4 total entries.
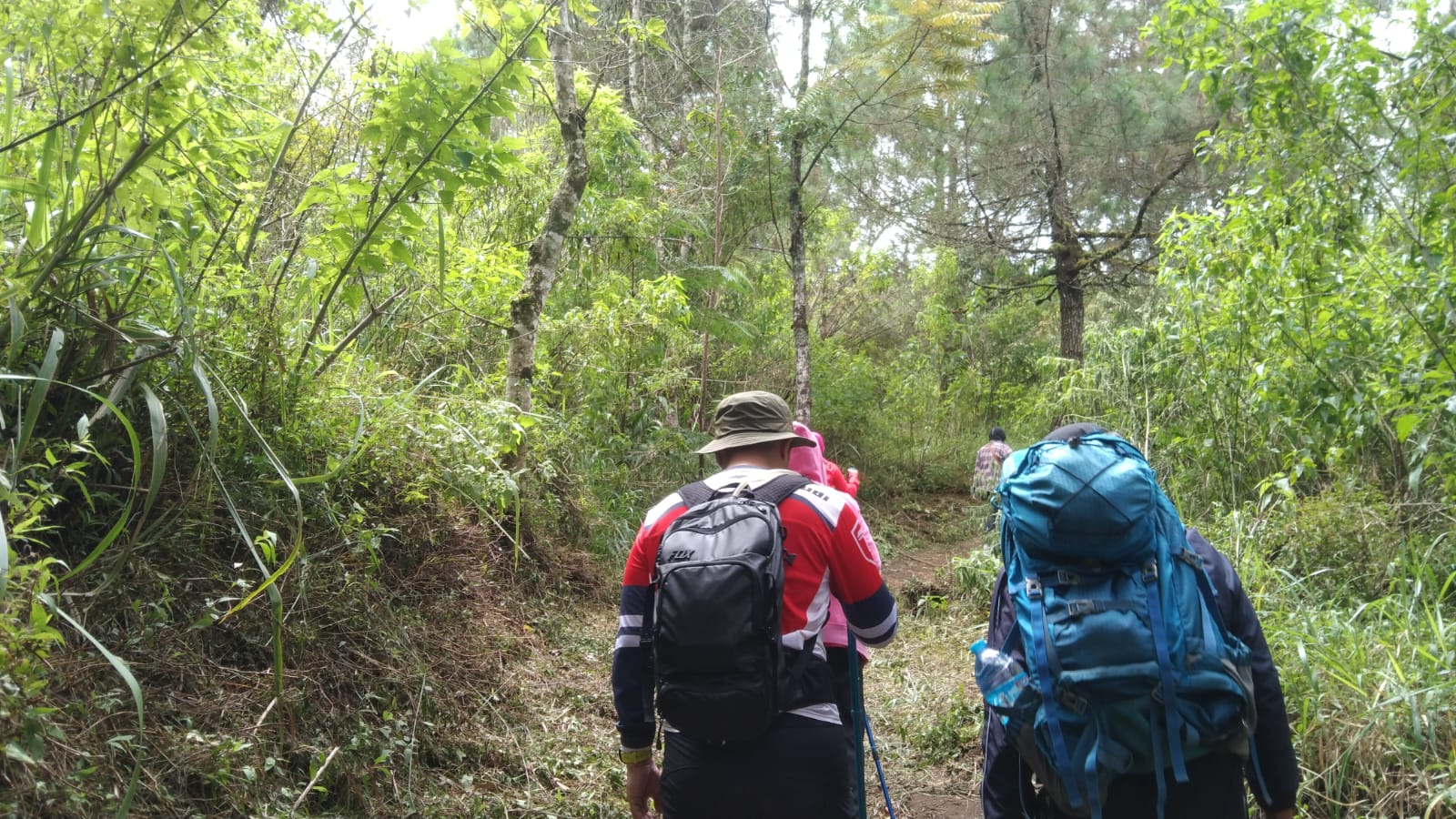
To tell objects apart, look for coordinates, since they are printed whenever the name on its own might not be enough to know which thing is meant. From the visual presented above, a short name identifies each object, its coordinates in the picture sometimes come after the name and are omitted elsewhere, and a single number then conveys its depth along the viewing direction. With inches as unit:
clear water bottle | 86.8
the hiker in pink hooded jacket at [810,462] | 143.2
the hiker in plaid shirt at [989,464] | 445.4
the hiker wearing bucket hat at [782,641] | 90.7
